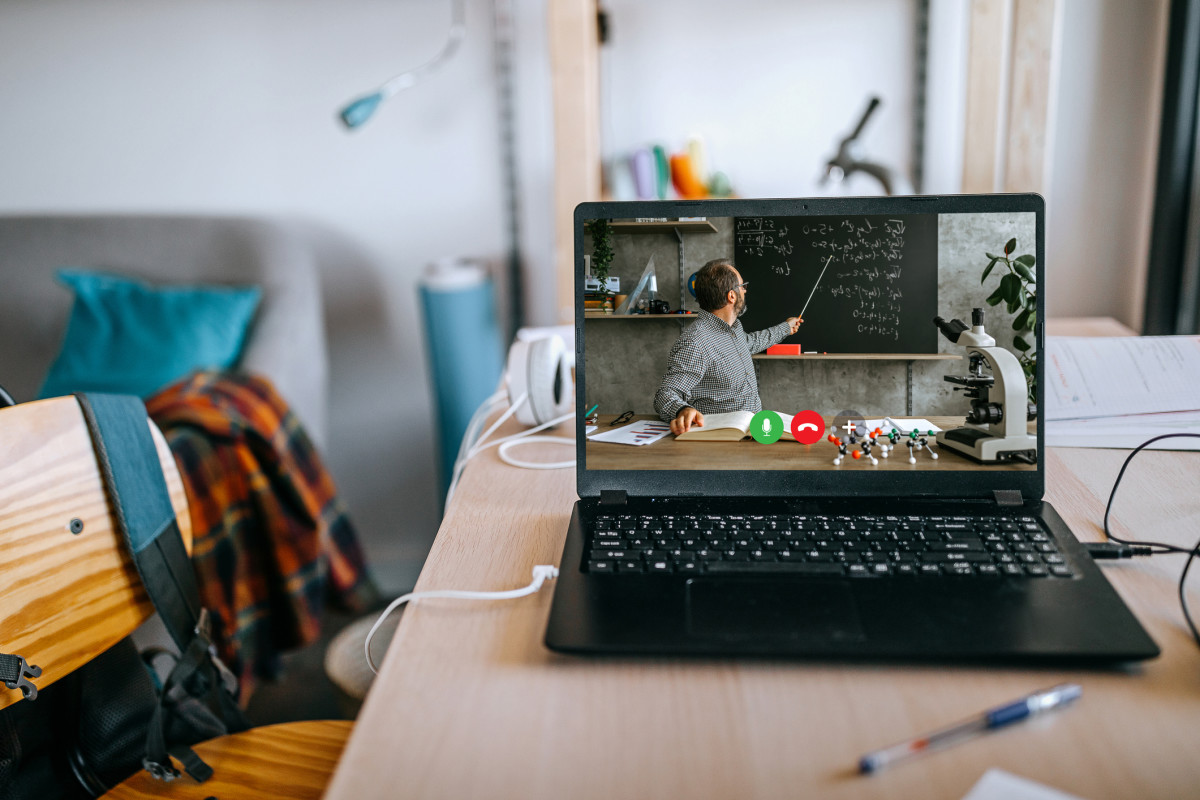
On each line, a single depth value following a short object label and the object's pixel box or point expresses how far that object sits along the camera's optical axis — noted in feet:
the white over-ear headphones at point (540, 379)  2.91
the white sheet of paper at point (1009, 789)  1.21
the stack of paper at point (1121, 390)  2.73
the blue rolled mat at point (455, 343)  5.53
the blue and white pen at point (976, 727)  1.28
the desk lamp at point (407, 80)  5.11
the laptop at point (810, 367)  2.18
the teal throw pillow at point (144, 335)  5.30
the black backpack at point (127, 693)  2.20
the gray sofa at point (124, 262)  5.80
